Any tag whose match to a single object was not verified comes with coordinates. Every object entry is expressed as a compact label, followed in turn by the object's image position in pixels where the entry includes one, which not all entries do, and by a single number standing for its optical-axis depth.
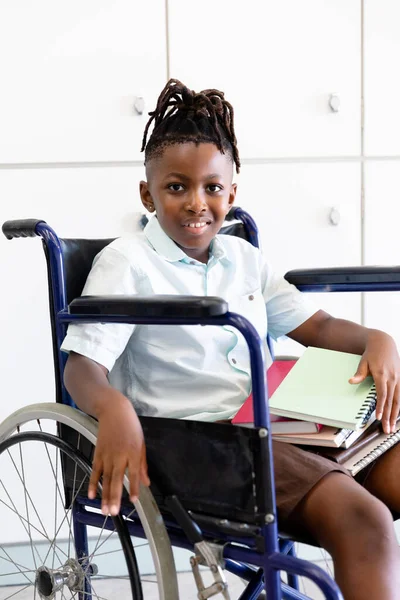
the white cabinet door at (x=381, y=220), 2.13
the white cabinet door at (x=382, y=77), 2.10
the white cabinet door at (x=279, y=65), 2.05
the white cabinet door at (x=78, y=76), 2.02
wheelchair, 1.01
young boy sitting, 1.07
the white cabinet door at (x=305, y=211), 2.11
